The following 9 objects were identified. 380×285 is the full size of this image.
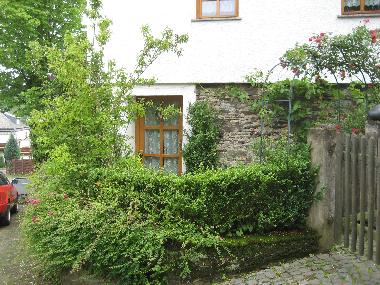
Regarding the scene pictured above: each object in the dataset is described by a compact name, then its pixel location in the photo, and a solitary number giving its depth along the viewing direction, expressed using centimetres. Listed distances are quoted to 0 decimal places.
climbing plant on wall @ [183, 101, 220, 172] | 981
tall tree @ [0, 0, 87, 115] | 1719
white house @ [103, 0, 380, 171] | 962
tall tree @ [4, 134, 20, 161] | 3681
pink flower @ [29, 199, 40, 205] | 733
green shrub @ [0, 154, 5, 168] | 3796
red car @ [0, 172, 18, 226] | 1127
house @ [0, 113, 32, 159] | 5188
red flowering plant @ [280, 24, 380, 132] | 826
